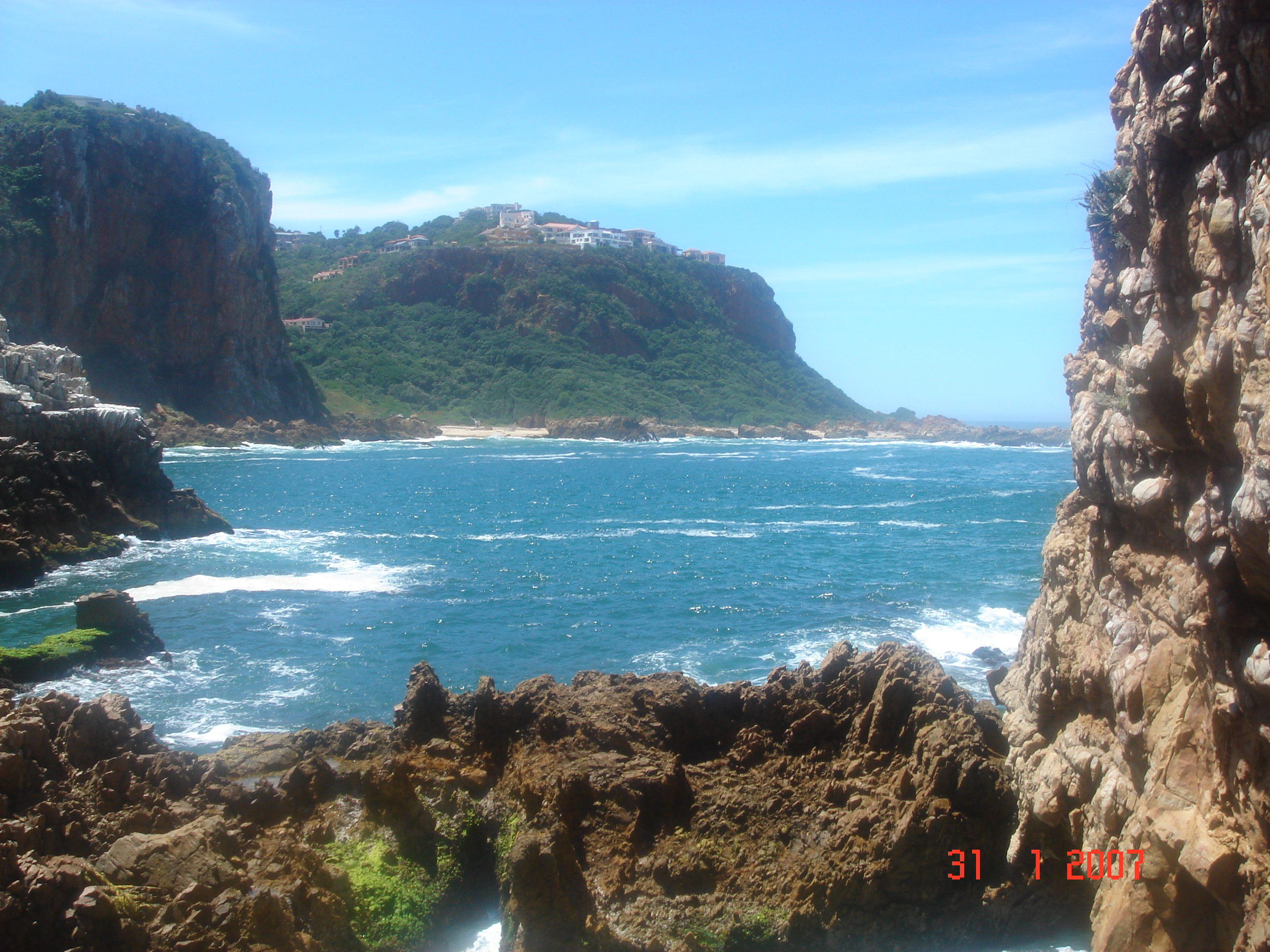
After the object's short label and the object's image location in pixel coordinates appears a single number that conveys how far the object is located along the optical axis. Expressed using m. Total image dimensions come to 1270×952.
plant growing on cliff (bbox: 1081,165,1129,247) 11.23
